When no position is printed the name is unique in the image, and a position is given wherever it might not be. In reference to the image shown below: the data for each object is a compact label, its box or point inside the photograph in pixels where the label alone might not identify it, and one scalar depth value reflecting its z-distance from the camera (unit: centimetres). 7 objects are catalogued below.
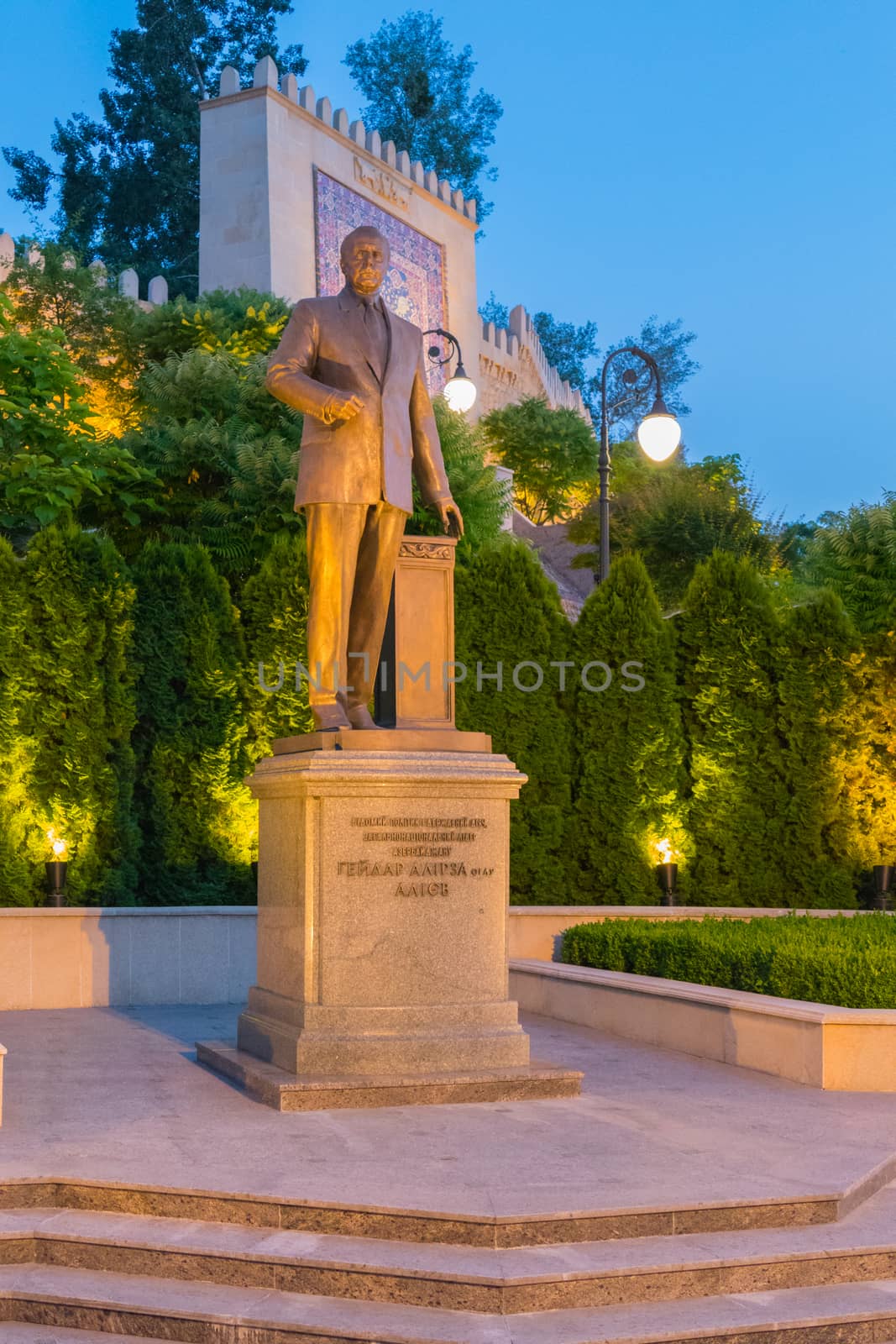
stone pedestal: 745
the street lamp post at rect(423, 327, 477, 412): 1645
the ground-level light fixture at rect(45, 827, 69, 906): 1248
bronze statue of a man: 816
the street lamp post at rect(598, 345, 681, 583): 1339
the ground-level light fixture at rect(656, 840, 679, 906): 1392
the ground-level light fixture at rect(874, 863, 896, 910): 1388
